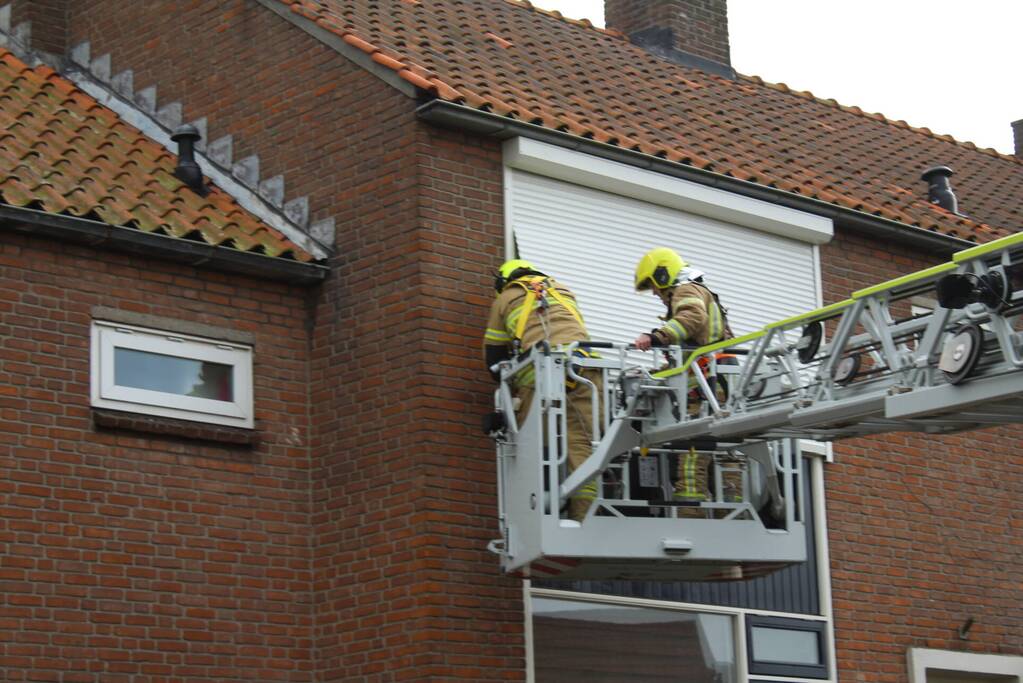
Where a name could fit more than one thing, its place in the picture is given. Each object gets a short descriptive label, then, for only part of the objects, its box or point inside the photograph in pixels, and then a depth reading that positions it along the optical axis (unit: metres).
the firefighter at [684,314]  11.39
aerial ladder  9.49
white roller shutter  13.11
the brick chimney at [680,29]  18.39
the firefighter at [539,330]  11.57
